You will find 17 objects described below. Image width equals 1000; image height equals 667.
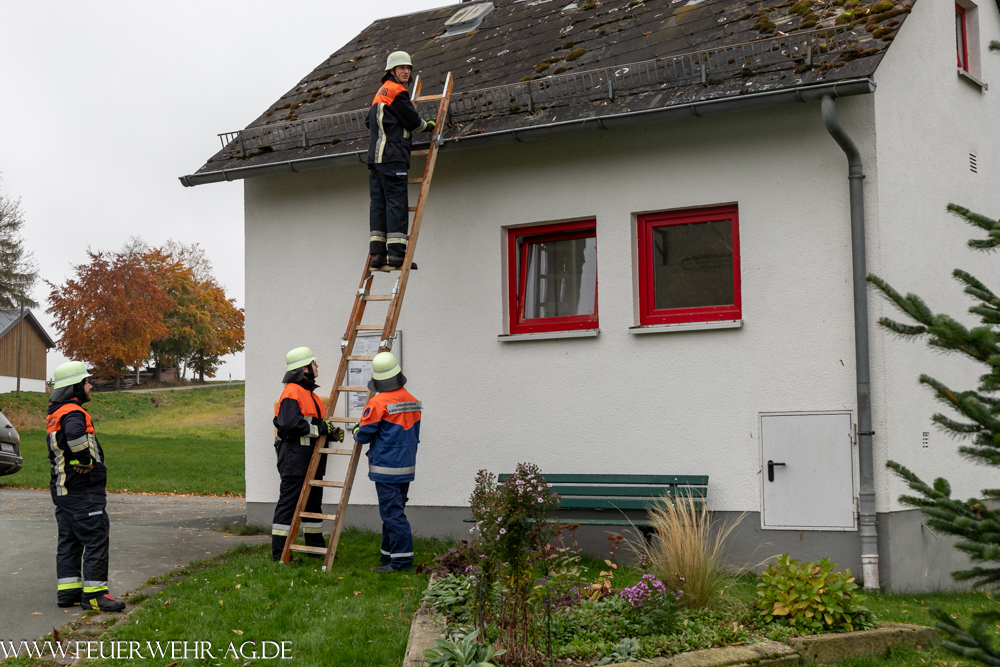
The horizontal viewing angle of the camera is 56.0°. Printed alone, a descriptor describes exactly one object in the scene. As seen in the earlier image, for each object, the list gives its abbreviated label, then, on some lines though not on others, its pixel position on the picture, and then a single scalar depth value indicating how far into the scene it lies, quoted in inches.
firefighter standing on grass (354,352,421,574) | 310.8
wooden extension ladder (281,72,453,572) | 316.2
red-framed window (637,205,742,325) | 338.0
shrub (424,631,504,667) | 197.5
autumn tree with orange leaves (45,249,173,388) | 1835.6
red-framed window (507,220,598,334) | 364.8
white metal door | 311.0
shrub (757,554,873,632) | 232.5
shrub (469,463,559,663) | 212.2
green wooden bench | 327.0
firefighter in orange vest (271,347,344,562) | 327.9
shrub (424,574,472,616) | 244.2
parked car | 616.1
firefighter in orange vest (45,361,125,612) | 277.3
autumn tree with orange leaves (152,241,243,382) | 2177.7
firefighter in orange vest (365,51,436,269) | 344.2
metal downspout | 301.9
